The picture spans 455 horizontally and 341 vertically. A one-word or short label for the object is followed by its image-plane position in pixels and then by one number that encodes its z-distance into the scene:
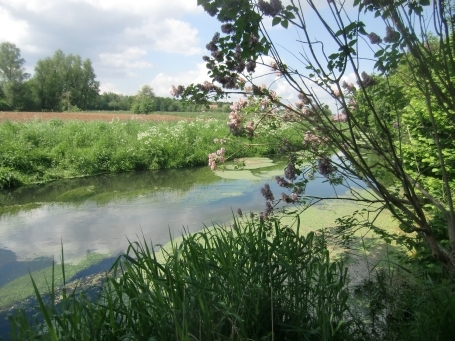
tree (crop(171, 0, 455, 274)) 1.74
